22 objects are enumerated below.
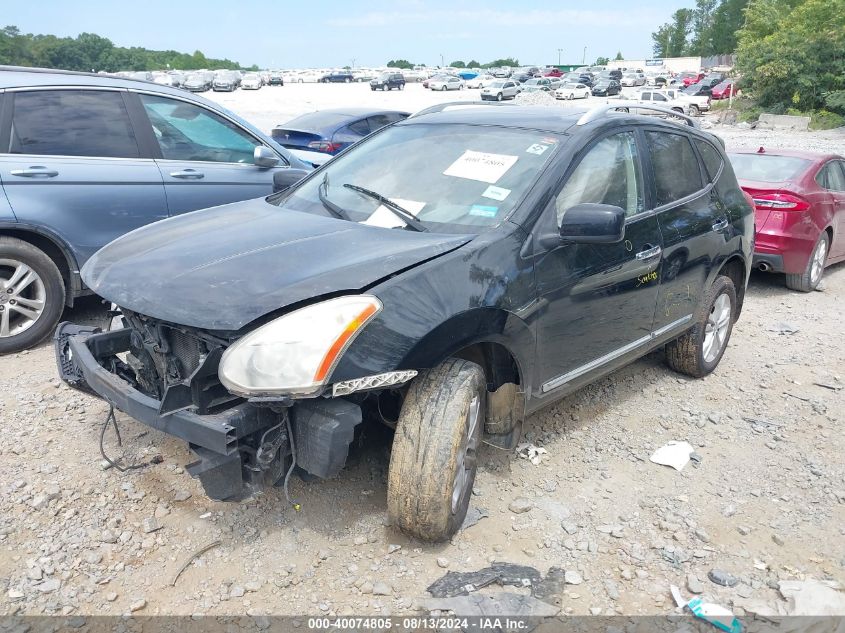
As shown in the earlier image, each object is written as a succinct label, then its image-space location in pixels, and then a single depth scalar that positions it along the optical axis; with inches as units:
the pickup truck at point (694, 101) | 1611.7
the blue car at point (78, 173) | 193.6
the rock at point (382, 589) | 111.7
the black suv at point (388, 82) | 2527.1
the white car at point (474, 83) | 2680.6
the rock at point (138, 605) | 106.3
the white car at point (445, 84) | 2628.0
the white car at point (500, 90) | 2033.6
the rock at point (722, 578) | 118.7
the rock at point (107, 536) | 120.9
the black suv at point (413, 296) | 105.8
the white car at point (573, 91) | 2116.3
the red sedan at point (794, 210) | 300.4
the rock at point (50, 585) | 109.2
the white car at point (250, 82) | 2628.0
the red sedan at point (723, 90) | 1799.1
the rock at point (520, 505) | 135.8
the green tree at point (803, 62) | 1401.3
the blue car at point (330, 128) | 432.1
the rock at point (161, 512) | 127.5
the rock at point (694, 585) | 116.8
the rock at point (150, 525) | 123.5
